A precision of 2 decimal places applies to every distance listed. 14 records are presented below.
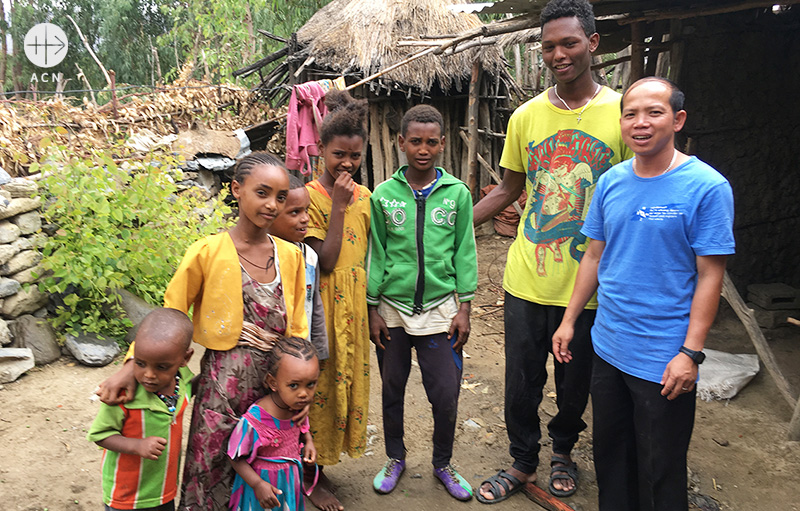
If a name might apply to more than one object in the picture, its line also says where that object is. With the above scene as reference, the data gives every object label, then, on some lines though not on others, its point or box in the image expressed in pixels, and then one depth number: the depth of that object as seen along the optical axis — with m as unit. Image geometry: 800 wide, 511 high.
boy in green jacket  2.54
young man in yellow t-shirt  2.32
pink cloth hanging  5.48
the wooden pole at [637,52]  4.17
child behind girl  2.24
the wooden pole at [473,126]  6.93
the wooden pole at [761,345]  3.48
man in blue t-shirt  1.83
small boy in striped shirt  1.74
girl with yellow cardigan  1.92
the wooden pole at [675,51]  4.48
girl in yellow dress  2.39
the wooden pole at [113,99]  6.63
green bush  4.00
